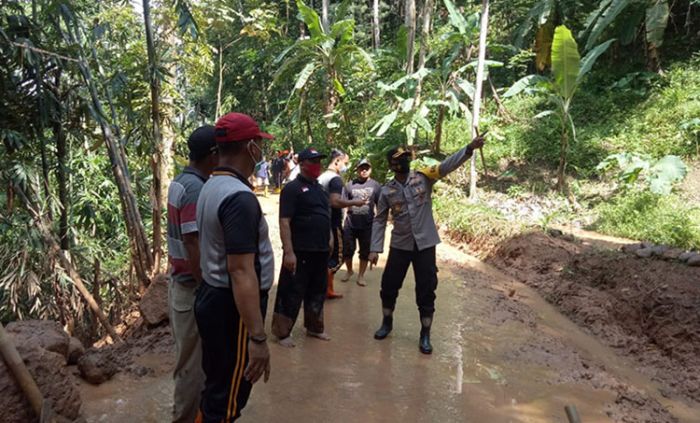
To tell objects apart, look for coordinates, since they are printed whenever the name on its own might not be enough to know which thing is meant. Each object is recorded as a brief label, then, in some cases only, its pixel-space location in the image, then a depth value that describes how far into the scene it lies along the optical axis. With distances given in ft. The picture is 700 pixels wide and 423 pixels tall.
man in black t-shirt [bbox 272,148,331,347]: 14.71
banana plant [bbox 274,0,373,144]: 42.06
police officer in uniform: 14.52
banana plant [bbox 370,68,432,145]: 38.29
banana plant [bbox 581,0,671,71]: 39.86
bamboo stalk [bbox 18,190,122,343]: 15.56
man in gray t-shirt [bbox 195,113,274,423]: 6.97
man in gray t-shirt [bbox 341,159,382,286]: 20.81
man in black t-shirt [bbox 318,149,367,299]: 17.47
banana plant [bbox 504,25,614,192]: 31.65
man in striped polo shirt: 9.24
